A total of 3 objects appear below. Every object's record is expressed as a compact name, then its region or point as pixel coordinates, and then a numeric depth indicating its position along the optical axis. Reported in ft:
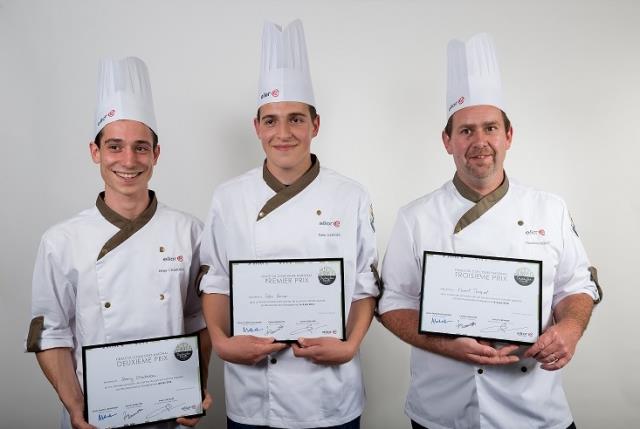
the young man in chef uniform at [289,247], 5.70
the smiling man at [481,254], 5.67
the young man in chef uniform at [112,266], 5.80
